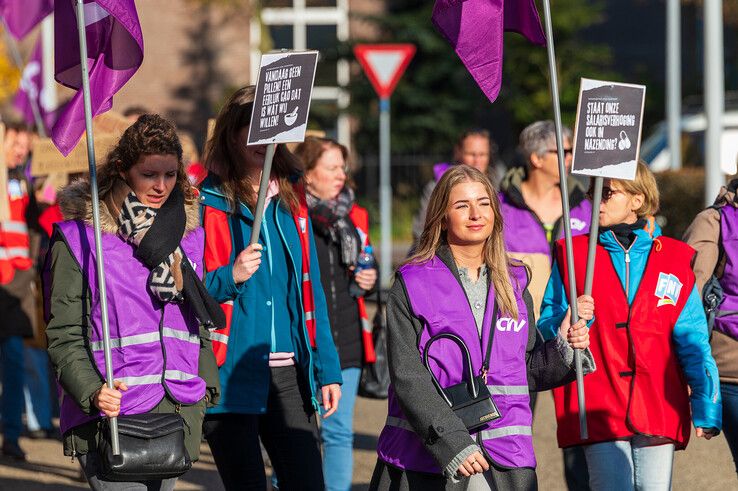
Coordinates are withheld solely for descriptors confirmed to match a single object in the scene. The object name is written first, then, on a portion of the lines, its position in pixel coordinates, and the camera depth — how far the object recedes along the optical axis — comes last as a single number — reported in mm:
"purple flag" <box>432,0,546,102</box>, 10711
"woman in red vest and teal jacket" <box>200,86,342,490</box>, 10062
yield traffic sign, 31250
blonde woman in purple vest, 8555
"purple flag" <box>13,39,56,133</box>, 27703
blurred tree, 58469
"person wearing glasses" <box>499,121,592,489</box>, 13320
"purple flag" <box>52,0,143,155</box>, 10352
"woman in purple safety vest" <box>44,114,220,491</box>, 8828
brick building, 63750
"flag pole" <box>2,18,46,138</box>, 22041
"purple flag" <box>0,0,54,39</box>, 19766
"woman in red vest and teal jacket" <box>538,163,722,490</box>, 10109
